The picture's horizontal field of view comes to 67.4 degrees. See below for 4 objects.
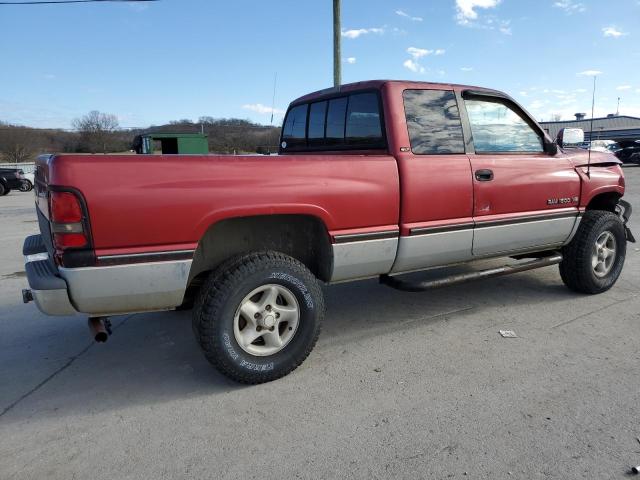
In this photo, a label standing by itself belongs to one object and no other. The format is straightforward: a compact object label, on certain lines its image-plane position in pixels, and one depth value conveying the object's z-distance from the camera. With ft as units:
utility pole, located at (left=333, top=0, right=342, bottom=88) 41.52
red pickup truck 8.41
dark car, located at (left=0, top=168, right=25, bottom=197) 62.18
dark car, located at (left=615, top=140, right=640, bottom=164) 100.17
